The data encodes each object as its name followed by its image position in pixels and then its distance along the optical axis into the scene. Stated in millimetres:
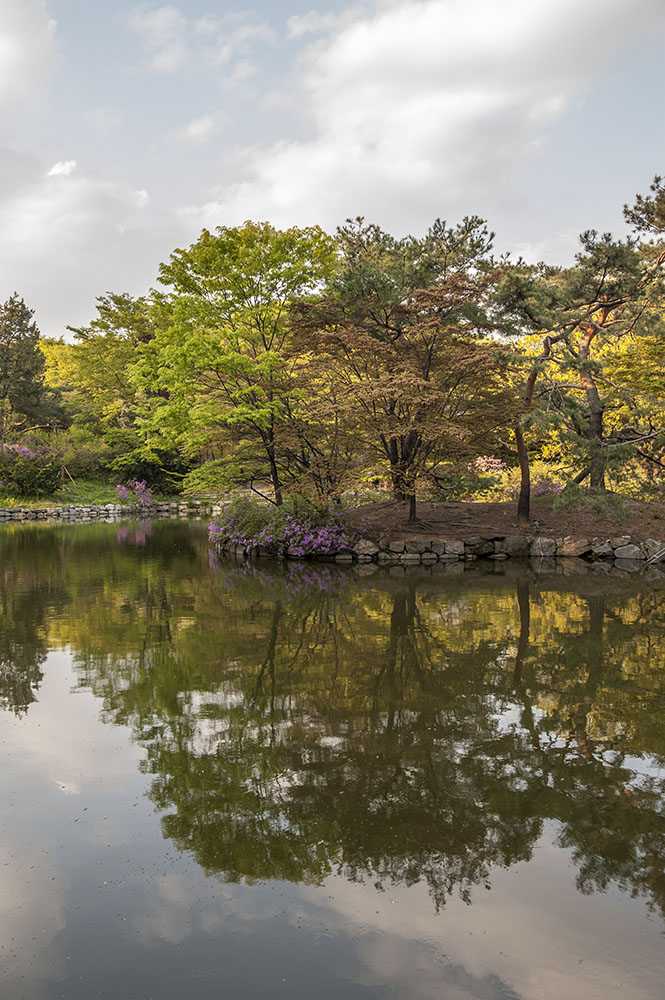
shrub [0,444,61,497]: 29078
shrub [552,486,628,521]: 13344
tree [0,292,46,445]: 30984
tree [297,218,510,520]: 13312
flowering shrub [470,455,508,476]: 19672
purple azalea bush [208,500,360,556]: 14586
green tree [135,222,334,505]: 14227
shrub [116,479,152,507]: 31406
